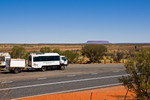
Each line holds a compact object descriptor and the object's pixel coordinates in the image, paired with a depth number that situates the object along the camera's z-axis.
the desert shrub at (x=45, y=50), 44.65
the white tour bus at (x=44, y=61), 26.61
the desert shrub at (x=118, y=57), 45.75
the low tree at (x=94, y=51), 42.66
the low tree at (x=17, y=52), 41.96
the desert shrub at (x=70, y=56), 40.62
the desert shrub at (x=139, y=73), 9.29
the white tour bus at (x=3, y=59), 27.66
